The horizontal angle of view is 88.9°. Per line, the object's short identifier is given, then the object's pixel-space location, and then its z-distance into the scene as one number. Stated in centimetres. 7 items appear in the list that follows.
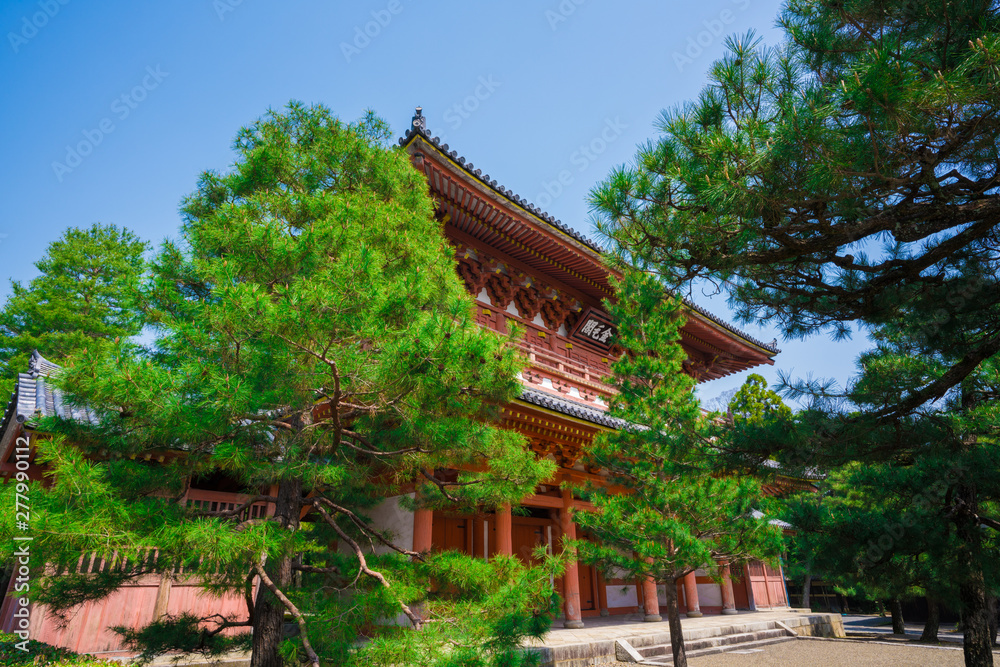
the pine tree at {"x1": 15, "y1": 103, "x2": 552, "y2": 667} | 317
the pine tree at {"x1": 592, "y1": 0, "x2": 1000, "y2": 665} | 299
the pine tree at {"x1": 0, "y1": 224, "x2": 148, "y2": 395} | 1562
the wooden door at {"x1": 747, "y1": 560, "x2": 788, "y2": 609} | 1365
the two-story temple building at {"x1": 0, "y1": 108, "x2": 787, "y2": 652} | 654
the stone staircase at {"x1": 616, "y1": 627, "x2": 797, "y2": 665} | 738
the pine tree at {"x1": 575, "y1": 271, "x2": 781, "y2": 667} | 635
